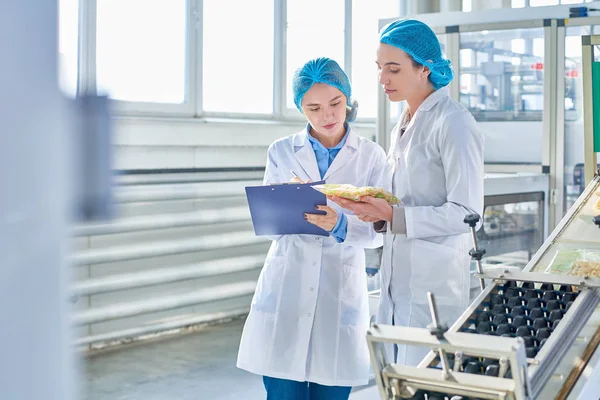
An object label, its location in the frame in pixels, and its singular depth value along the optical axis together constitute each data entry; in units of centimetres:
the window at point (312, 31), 580
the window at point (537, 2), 650
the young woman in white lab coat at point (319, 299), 222
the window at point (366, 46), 636
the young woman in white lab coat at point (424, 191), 201
